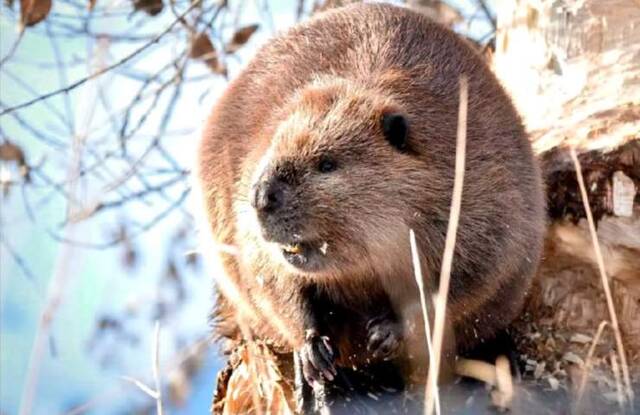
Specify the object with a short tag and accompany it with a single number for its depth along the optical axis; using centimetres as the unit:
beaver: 693
